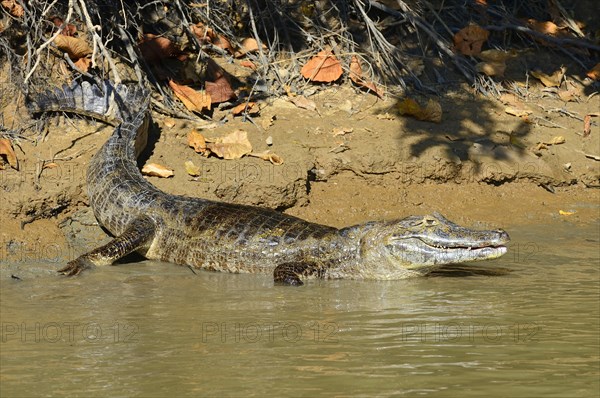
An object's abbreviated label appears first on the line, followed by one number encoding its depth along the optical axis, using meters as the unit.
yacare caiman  14.60
